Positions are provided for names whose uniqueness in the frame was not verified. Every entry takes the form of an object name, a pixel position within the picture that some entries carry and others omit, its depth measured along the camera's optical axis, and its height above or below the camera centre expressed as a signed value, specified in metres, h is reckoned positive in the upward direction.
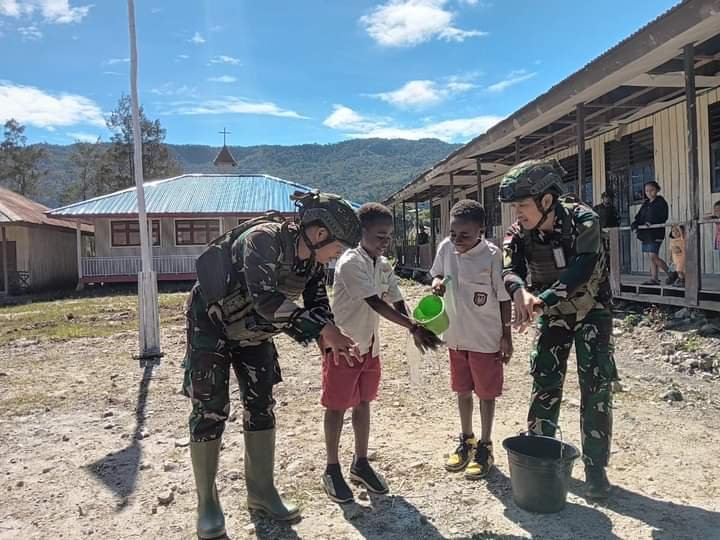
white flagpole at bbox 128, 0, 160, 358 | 7.41 -0.13
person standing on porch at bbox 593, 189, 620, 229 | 9.57 +0.60
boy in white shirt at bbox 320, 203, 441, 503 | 2.98 -0.42
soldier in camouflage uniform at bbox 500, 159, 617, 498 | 2.84 -0.24
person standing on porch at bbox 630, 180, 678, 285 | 8.00 +0.35
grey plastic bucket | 2.73 -1.12
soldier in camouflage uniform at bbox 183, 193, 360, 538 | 2.38 -0.27
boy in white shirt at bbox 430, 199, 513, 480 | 3.29 -0.43
